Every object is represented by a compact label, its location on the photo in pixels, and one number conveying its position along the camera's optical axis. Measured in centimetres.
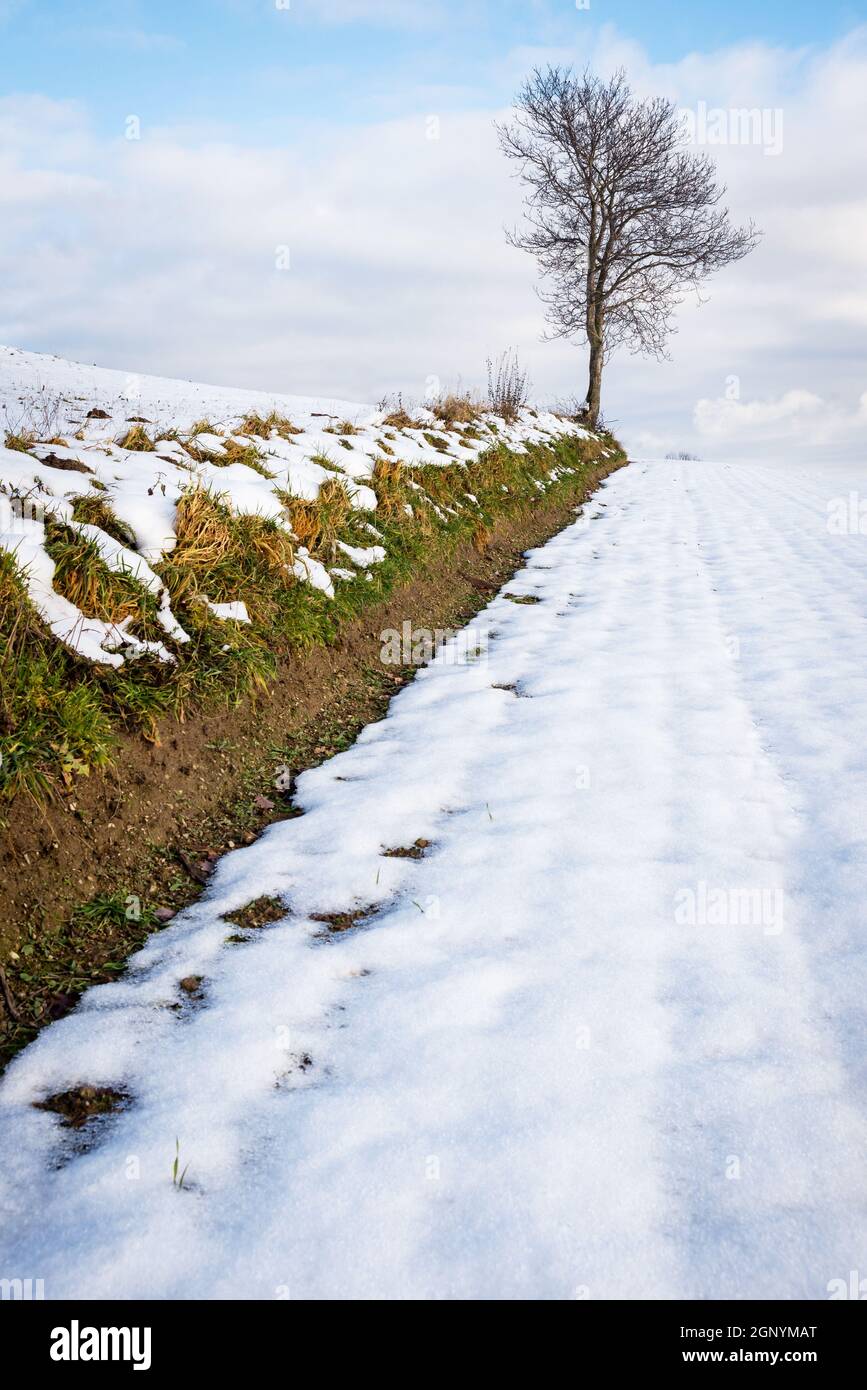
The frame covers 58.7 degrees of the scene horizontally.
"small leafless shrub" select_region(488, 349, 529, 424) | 1571
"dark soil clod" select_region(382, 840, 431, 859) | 327
